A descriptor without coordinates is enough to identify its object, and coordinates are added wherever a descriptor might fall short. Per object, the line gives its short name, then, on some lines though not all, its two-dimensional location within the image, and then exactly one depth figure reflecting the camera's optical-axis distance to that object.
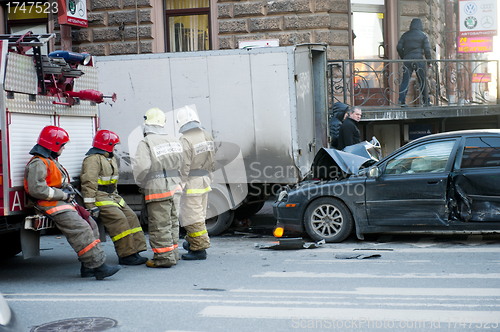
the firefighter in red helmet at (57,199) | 11.68
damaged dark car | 14.57
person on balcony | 25.56
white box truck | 17.16
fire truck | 11.72
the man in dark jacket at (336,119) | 21.69
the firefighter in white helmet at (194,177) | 13.91
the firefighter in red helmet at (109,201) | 13.09
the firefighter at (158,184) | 13.18
